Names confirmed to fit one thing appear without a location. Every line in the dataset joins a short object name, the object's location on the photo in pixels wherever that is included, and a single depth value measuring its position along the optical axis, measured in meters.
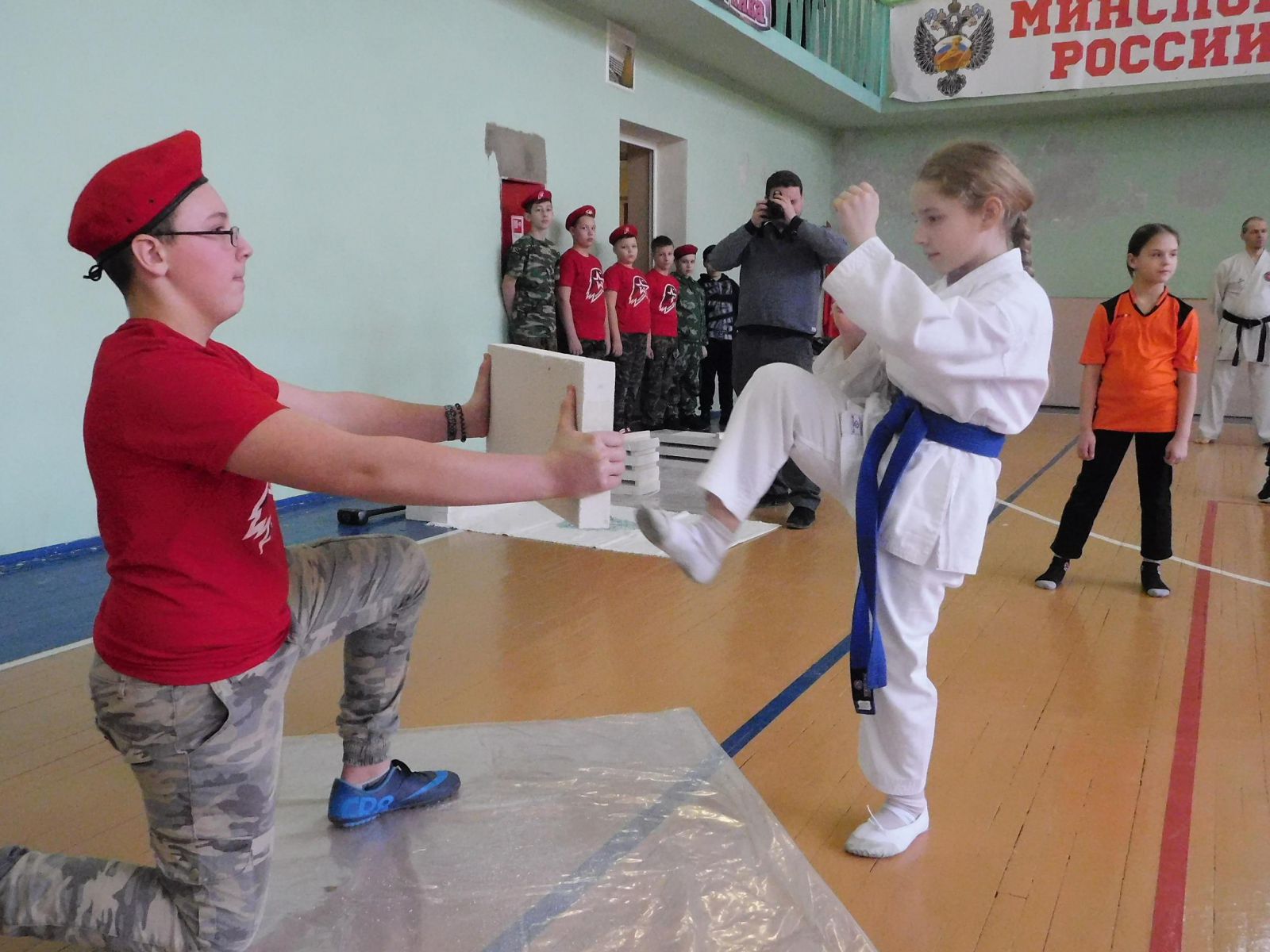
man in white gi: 7.09
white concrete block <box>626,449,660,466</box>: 5.17
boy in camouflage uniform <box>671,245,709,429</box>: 7.91
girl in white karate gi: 1.68
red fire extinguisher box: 6.14
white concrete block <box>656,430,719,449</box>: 6.61
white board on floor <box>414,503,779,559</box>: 4.22
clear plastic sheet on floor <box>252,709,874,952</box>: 1.62
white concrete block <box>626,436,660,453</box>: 5.14
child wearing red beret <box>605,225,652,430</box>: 6.87
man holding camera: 4.44
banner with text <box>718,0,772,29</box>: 7.16
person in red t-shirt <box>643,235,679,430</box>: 7.38
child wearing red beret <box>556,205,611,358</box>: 6.42
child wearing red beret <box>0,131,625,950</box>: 1.28
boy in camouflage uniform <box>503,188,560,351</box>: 6.06
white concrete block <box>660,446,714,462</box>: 6.43
